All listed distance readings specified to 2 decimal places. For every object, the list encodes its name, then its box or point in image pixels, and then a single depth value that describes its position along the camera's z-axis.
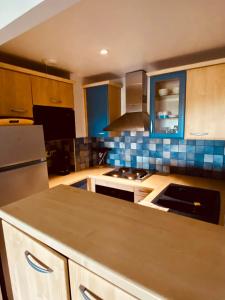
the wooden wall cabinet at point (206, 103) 1.58
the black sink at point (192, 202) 1.27
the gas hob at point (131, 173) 2.07
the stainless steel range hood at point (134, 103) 2.02
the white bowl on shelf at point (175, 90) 1.85
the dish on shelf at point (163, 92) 1.94
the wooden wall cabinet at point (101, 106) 2.28
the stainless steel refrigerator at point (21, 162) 1.30
